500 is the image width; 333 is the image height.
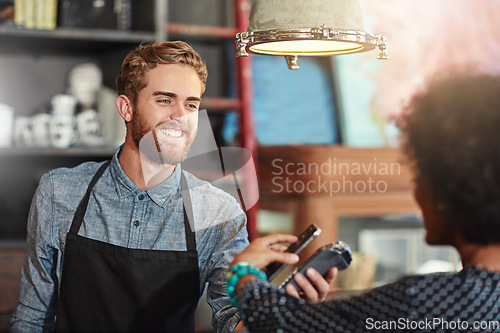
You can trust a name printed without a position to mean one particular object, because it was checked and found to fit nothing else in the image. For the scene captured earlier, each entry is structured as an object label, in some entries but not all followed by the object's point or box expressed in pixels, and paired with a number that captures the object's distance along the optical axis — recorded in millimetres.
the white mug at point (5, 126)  2518
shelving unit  2551
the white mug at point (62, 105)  2627
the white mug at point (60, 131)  2564
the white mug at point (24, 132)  2560
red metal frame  2855
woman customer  1041
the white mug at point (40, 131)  2564
